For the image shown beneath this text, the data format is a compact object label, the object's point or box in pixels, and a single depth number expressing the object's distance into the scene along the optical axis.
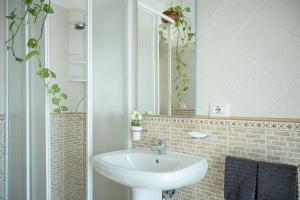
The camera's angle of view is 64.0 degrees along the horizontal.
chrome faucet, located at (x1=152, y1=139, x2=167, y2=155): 1.70
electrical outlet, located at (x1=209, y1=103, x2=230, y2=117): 1.56
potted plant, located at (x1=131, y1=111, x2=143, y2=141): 1.86
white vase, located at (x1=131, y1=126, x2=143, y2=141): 1.86
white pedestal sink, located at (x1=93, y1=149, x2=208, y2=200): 1.24
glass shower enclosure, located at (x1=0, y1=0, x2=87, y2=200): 2.03
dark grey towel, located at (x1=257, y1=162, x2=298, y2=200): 1.24
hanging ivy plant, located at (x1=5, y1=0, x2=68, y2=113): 1.92
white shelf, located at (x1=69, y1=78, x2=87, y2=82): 2.16
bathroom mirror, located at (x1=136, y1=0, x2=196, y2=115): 1.74
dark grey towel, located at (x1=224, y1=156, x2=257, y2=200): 1.34
